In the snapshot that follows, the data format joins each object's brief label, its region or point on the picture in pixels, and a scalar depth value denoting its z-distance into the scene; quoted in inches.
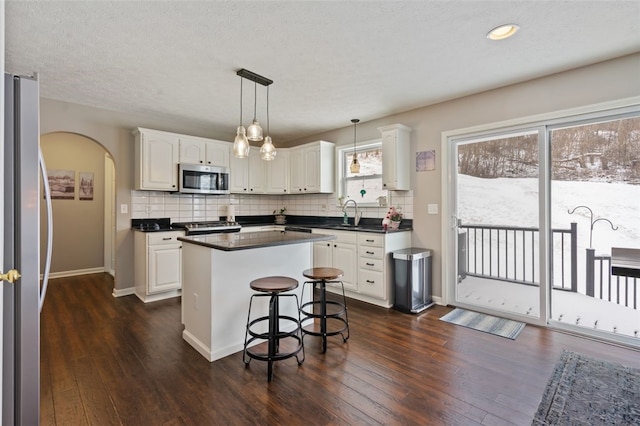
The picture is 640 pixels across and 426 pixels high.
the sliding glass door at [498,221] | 133.3
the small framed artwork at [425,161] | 152.9
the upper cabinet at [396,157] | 156.1
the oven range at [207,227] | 165.9
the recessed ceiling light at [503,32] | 88.1
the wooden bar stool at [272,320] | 87.5
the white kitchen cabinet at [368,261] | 147.2
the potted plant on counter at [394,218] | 161.9
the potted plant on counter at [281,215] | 229.0
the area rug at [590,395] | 69.5
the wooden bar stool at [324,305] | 103.3
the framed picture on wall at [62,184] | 204.2
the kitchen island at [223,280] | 97.0
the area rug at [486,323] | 117.0
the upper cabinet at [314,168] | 196.2
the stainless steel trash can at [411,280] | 139.4
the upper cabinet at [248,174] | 201.3
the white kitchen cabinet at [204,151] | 177.3
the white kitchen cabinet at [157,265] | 153.9
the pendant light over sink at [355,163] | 175.0
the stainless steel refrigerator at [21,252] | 49.3
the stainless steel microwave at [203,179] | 174.6
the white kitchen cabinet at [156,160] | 163.0
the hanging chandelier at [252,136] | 109.0
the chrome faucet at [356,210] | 185.8
